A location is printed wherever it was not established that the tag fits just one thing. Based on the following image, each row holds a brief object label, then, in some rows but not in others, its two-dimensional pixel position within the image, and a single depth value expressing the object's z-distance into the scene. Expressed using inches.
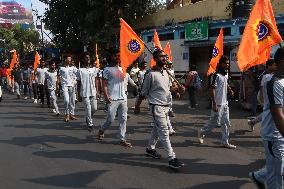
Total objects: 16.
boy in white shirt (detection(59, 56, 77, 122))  459.5
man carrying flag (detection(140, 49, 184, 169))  261.4
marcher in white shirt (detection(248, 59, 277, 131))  256.1
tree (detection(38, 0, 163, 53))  1074.1
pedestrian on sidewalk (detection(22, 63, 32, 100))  804.6
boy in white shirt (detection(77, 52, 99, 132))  401.1
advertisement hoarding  3799.2
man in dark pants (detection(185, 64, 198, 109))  594.5
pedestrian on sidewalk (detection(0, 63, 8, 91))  983.5
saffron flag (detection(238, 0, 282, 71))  250.8
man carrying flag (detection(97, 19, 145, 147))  326.6
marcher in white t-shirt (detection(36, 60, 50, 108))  626.2
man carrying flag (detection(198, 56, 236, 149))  316.2
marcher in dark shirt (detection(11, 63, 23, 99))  821.9
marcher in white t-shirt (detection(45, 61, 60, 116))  531.8
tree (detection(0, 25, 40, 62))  2148.1
